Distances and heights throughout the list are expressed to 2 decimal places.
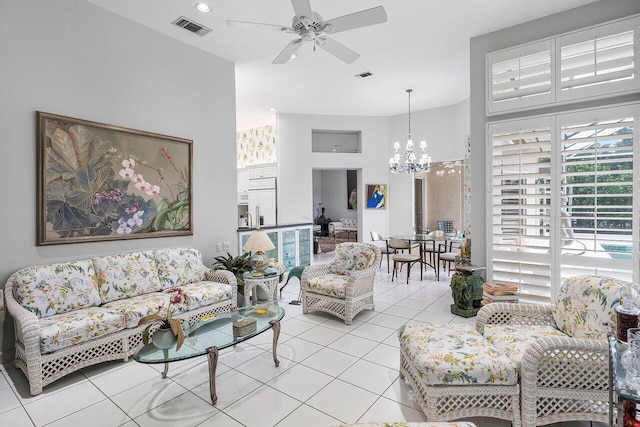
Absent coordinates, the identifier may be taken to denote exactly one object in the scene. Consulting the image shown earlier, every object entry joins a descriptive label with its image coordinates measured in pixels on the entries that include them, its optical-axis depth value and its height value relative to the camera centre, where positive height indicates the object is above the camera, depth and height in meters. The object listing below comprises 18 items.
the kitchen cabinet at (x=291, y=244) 5.91 -0.61
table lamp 4.13 -0.43
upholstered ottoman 1.95 -1.07
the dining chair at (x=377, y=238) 7.08 -0.57
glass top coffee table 2.27 -0.99
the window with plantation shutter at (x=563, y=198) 3.14 +0.14
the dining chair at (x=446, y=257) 6.04 -0.86
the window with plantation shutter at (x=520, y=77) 3.58 +1.58
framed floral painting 3.11 +0.36
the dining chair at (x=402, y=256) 5.89 -0.83
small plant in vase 2.25 -0.84
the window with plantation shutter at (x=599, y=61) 3.14 +1.55
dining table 6.11 -0.50
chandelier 6.21 +1.00
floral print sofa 2.51 -0.88
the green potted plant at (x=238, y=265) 4.36 -0.72
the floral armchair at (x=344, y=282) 3.88 -0.88
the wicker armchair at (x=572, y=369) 1.91 -0.95
